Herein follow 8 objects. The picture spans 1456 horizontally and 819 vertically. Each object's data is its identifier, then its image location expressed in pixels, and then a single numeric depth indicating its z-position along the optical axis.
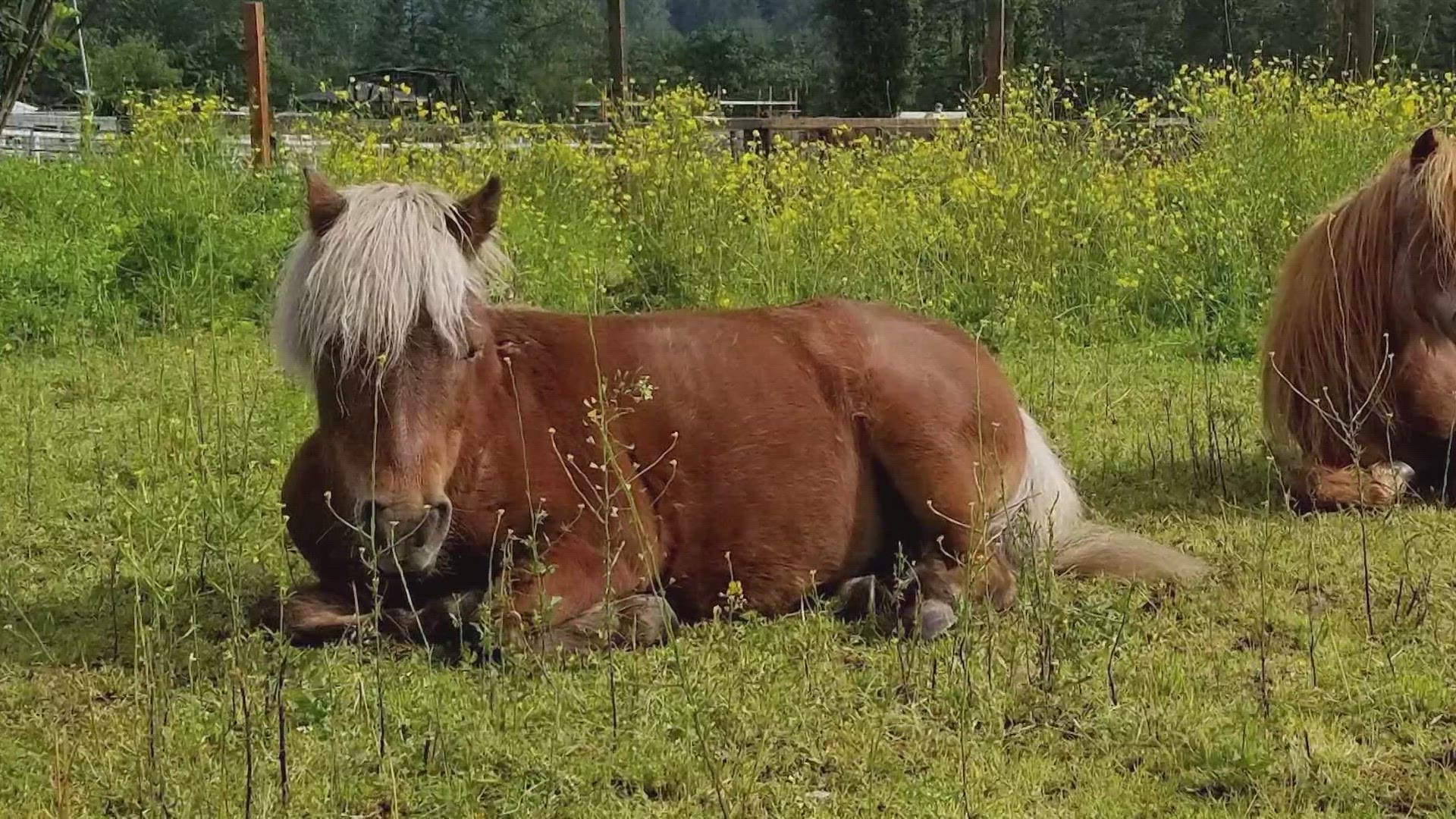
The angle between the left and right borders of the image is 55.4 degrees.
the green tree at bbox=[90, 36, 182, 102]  43.90
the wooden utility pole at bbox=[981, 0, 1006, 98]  14.70
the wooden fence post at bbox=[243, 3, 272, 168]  13.02
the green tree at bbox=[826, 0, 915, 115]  46.72
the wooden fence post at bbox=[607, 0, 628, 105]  19.23
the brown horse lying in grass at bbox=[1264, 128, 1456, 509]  5.61
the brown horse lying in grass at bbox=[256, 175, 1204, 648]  3.75
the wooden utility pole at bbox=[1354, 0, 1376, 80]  14.51
